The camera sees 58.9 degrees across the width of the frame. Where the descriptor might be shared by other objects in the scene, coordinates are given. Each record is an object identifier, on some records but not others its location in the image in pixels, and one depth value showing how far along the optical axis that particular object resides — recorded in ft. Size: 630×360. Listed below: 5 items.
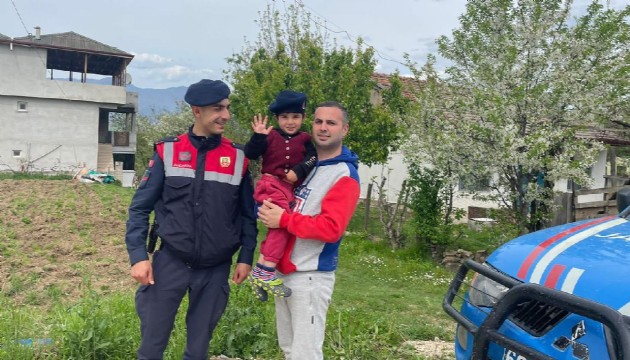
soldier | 10.00
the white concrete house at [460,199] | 54.92
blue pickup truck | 6.62
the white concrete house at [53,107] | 95.09
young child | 9.82
